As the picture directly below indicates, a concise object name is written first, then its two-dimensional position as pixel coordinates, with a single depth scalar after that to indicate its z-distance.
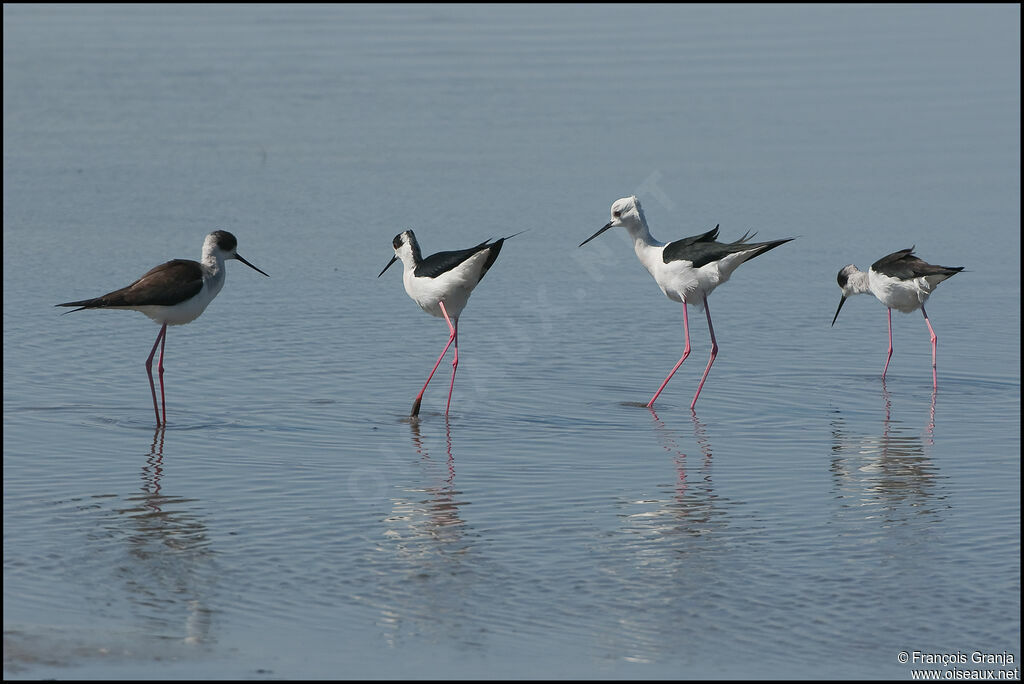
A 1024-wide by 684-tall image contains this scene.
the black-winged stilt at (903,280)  22.83
